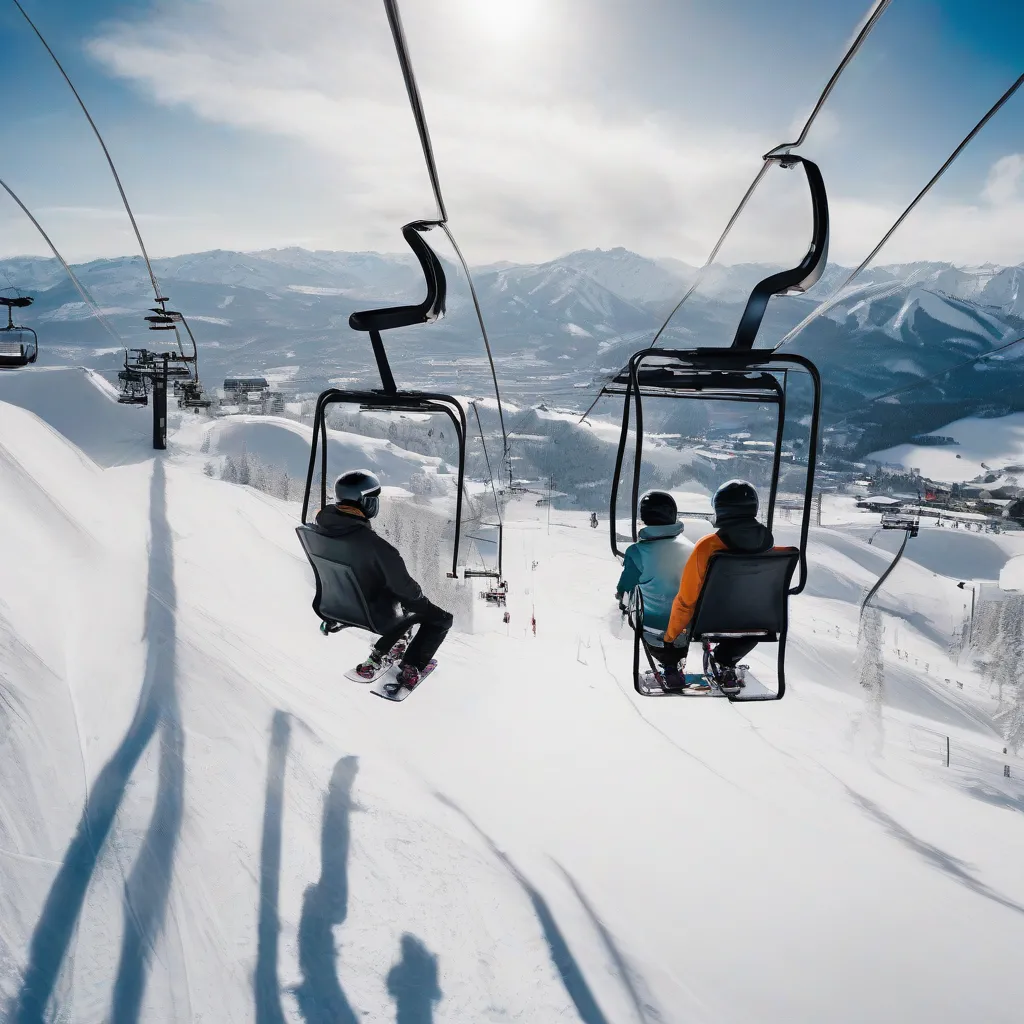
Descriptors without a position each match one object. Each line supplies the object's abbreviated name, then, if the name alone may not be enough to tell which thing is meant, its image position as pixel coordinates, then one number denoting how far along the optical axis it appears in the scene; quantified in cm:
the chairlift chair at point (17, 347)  1023
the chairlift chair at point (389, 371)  414
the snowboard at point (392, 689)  514
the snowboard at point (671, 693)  479
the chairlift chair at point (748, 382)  342
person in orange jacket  429
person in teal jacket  483
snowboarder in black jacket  468
